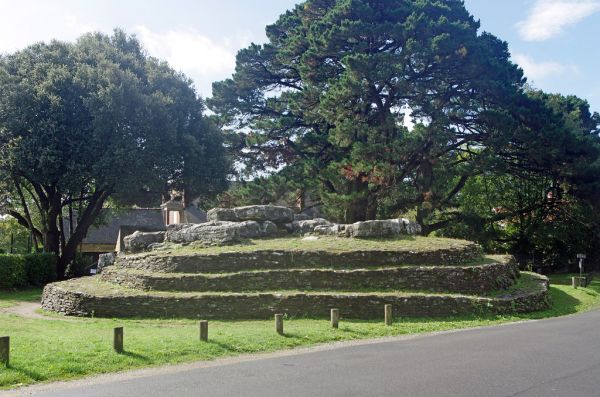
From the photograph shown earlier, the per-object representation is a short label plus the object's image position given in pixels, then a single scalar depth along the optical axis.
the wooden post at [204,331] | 13.27
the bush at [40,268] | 30.19
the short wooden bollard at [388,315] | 16.92
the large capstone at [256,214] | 26.44
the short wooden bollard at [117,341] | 11.76
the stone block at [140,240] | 25.78
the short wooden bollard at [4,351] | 10.18
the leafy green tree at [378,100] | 30.20
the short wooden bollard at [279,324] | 14.66
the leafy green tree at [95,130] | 29.73
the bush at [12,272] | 28.45
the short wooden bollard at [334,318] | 15.98
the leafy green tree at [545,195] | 32.78
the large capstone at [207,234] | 24.06
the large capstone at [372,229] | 24.22
